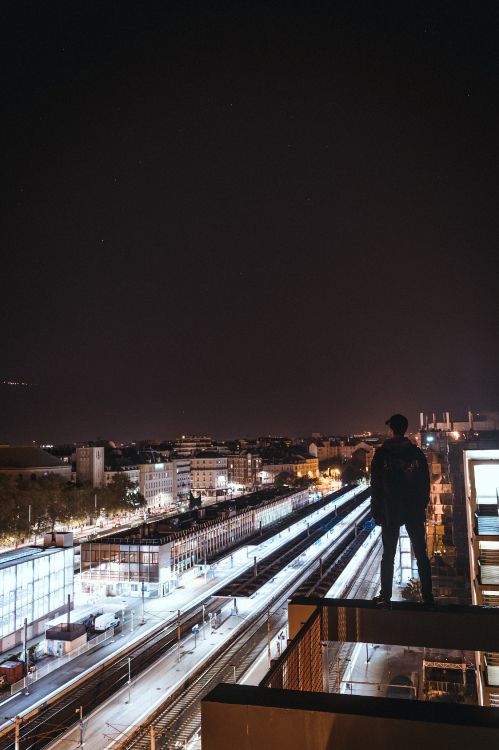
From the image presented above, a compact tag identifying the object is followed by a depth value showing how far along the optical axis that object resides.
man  5.15
